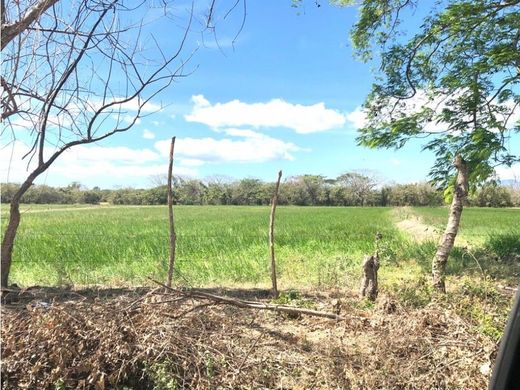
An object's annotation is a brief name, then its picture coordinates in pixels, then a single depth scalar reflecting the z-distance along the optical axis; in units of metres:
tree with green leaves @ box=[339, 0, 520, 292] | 8.48
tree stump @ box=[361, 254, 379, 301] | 5.31
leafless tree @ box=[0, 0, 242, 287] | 3.53
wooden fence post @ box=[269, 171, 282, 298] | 5.87
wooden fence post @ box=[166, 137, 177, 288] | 5.43
